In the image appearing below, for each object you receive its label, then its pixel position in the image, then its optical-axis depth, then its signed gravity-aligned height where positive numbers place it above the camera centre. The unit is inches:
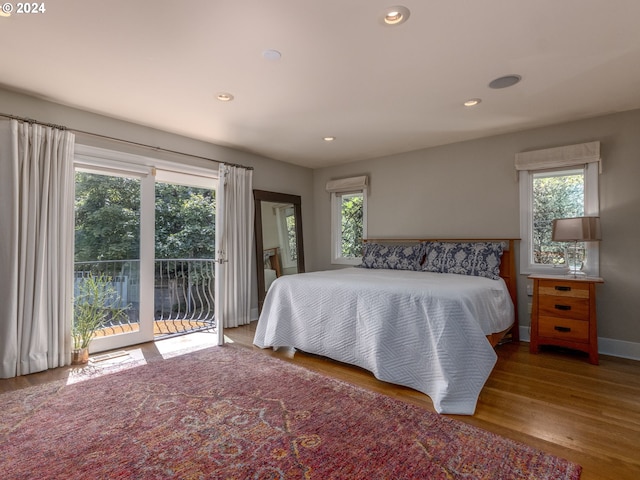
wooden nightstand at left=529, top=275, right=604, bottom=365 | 115.0 -26.0
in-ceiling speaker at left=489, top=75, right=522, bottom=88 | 97.3 +49.1
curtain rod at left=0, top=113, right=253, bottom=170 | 104.8 +41.2
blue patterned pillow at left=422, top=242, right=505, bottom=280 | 137.5 -7.0
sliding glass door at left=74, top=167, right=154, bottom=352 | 124.4 -1.5
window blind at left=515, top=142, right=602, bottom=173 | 125.6 +34.4
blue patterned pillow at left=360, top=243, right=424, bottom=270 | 161.6 -6.7
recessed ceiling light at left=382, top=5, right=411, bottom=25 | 68.6 +49.0
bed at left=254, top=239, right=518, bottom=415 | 86.2 -24.4
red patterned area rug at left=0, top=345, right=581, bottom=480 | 59.9 -41.4
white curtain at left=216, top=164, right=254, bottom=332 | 160.3 +4.4
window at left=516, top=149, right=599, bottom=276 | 128.5 +14.1
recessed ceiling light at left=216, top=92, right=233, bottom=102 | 109.6 +50.0
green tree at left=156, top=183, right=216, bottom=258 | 175.5 +10.4
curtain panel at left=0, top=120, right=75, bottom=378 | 101.5 -0.9
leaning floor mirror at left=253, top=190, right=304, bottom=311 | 181.3 +4.2
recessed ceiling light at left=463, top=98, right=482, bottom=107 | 112.9 +49.5
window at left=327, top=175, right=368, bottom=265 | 197.6 +15.6
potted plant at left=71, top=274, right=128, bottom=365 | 116.8 -25.3
